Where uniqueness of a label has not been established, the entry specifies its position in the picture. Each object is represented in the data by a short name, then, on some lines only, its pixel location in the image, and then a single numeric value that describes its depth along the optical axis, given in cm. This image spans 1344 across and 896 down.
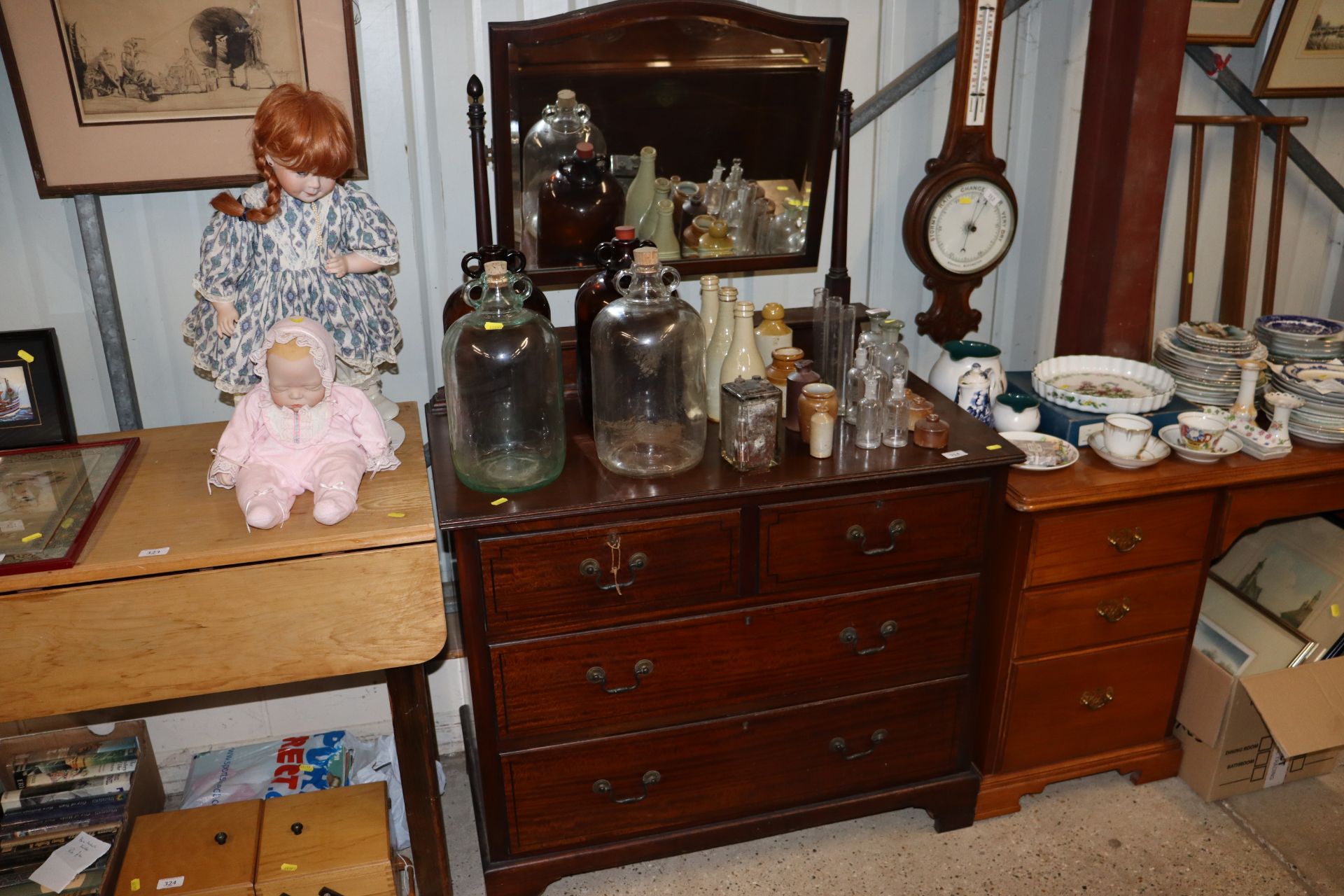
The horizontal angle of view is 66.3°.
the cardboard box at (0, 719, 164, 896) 239
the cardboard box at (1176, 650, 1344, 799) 250
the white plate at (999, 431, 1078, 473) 238
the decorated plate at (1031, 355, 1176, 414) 250
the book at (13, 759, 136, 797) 234
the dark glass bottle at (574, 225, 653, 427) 218
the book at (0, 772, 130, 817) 231
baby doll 193
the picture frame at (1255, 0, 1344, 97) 273
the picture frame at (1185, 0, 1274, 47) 265
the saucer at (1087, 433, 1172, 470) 237
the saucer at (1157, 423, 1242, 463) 241
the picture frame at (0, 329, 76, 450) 206
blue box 249
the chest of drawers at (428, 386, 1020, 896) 200
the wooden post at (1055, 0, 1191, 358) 251
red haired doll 195
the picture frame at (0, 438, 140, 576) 179
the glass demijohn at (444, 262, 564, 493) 201
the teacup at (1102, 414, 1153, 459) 235
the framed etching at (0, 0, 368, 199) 208
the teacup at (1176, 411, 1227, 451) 241
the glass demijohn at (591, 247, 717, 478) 206
